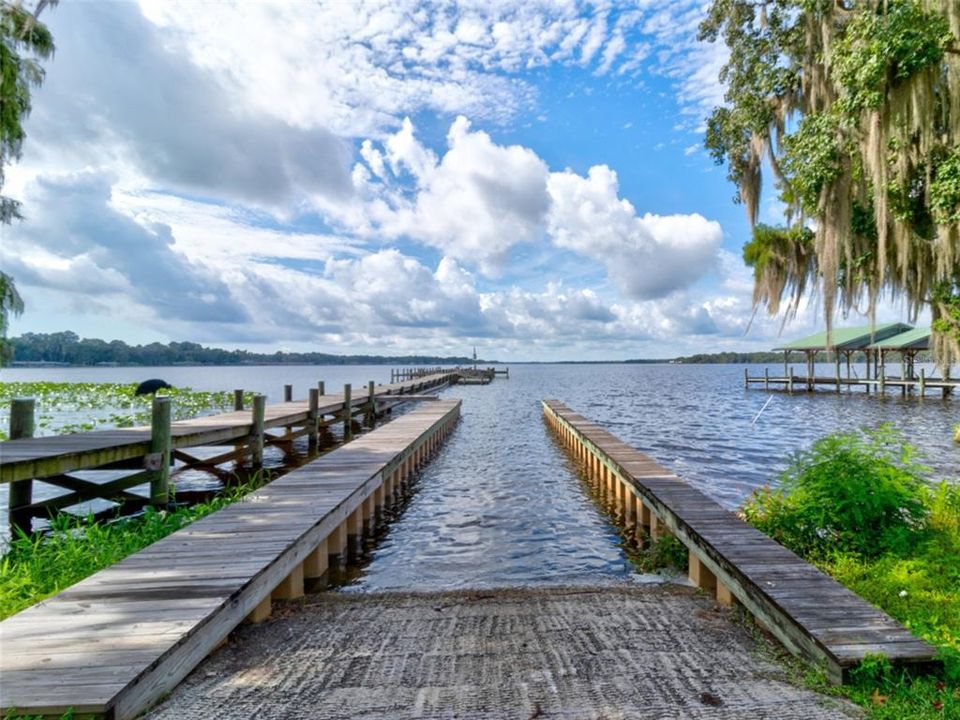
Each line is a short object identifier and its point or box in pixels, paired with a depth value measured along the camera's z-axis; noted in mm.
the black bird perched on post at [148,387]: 32531
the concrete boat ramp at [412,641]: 2795
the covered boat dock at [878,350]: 35375
